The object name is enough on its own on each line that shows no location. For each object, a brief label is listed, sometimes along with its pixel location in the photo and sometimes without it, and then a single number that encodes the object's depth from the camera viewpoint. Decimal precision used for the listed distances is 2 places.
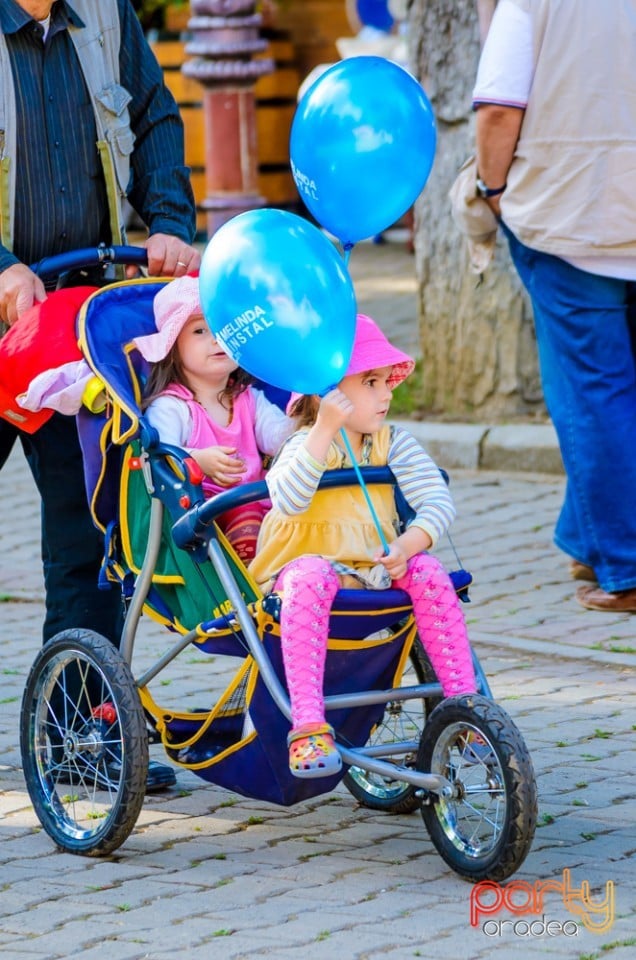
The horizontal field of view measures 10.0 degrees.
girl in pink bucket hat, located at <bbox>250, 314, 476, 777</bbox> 7.28
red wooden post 19.97
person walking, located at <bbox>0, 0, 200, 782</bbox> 8.85
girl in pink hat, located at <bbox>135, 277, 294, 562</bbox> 8.24
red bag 8.44
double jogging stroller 7.37
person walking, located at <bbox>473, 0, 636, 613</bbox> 11.32
